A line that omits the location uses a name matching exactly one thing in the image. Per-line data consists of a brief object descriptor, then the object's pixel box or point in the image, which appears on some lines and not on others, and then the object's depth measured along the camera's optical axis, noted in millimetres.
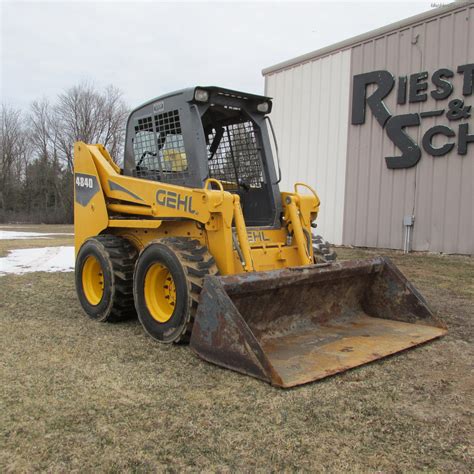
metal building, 10656
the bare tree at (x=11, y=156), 43188
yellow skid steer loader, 3795
